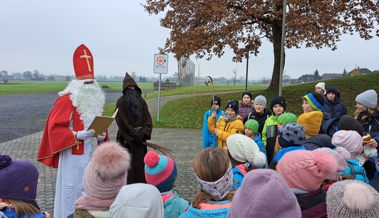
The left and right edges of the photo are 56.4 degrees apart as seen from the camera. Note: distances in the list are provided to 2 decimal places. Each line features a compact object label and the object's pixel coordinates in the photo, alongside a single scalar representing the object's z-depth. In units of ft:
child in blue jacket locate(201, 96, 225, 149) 21.44
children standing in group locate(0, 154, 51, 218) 7.91
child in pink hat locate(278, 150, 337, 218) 7.80
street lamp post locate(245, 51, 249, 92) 50.26
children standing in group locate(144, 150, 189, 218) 9.50
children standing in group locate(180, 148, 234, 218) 7.80
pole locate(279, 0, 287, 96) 39.99
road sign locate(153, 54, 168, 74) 47.67
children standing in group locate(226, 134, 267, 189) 11.16
